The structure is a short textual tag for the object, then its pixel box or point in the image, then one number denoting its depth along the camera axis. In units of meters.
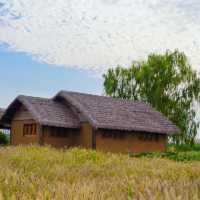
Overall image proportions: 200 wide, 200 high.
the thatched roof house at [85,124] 32.59
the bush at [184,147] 43.78
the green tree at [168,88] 47.69
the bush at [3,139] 39.00
